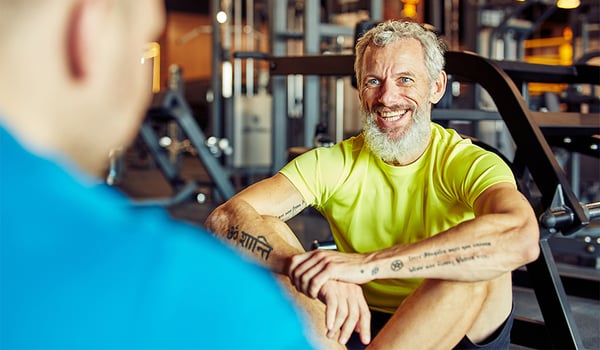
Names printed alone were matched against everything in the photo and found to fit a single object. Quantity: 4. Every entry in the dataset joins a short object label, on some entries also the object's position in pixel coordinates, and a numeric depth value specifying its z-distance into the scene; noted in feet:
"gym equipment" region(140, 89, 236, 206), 16.38
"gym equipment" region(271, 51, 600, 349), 6.53
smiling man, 4.97
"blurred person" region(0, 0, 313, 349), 1.16
